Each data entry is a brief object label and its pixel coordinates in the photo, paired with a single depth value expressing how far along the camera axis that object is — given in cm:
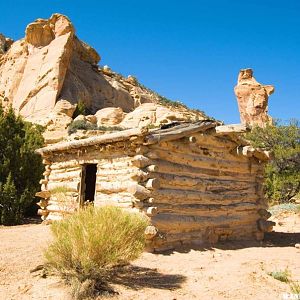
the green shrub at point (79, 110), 3459
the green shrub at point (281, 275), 644
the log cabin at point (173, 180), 832
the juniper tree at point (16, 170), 1281
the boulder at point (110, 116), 3312
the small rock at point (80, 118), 3105
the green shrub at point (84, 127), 2841
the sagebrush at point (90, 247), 531
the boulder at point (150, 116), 3225
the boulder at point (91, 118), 3205
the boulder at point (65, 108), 3328
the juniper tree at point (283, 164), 2008
